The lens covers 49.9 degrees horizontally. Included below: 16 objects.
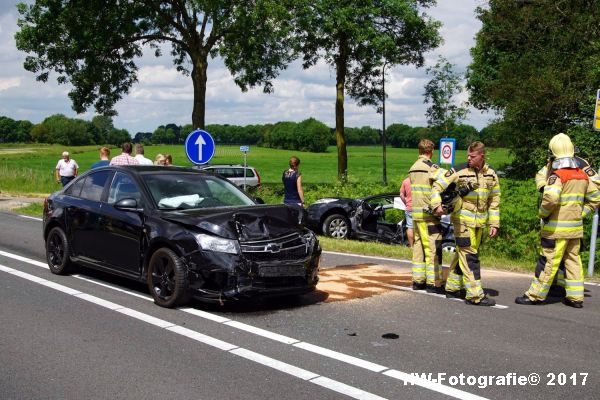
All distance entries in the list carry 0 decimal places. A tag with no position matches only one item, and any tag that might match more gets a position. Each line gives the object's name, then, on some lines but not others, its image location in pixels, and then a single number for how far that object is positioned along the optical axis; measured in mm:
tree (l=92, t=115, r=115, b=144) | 121500
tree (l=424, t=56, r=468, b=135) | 34188
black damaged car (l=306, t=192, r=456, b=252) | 13164
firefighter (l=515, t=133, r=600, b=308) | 6809
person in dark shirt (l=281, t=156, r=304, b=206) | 12906
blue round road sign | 13320
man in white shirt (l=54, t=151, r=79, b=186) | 18094
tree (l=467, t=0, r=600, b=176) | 23094
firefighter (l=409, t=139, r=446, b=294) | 7461
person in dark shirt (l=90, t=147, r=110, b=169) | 13630
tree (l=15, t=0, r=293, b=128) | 22422
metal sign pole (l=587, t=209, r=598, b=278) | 8734
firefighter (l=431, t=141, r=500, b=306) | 6973
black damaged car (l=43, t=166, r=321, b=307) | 6301
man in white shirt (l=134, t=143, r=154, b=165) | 12760
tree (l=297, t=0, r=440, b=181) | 27672
